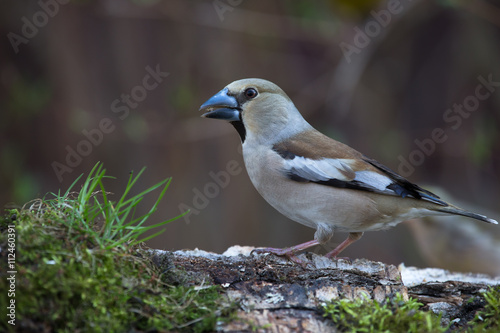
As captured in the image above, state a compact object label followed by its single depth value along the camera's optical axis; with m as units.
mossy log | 5.93
